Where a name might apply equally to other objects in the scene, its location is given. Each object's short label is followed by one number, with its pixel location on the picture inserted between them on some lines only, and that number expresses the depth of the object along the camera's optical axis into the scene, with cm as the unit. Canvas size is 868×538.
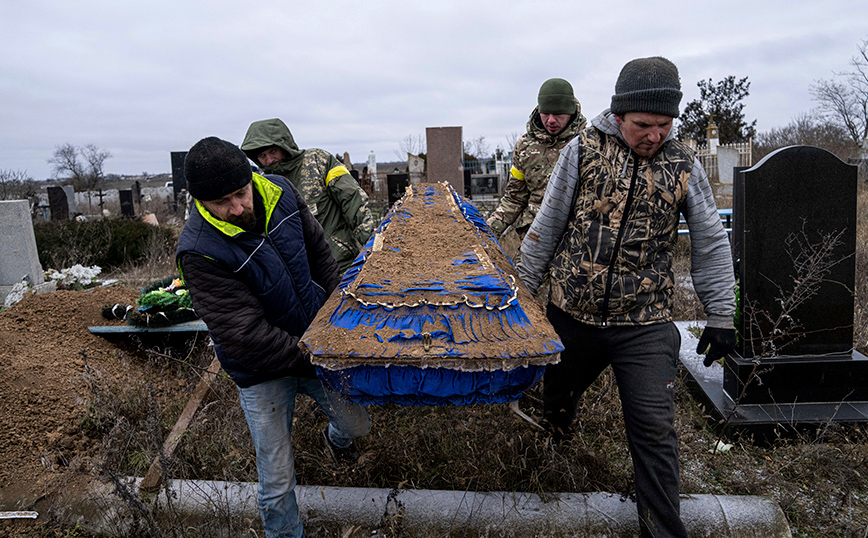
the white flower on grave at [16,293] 552
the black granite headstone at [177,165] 1312
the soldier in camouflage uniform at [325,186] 353
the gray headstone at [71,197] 1655
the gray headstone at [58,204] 1177
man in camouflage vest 205
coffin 164
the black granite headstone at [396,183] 1028
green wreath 425
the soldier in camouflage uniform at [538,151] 378
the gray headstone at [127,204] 1466
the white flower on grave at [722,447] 296
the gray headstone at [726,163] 1652
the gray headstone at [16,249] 600
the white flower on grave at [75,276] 617
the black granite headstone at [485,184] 1512
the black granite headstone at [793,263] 321
